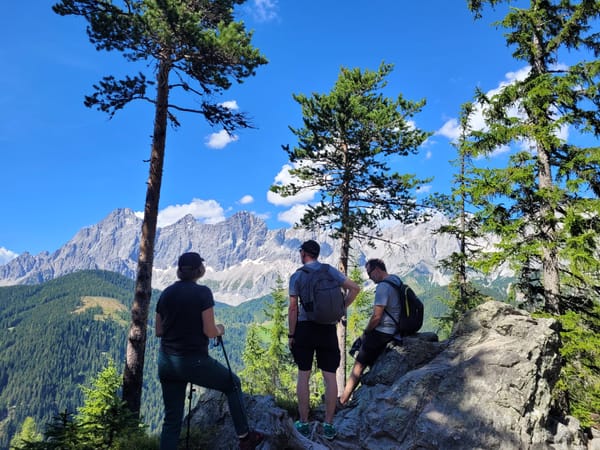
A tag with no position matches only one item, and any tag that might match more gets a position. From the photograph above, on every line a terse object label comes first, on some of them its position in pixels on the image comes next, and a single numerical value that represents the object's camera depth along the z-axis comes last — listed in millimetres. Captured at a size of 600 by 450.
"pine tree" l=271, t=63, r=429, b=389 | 15883
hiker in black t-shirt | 4113
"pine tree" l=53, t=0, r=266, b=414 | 8319
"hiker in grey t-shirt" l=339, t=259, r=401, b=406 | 6938
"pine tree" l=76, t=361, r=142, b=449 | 4699
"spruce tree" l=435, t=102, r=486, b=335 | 18609
